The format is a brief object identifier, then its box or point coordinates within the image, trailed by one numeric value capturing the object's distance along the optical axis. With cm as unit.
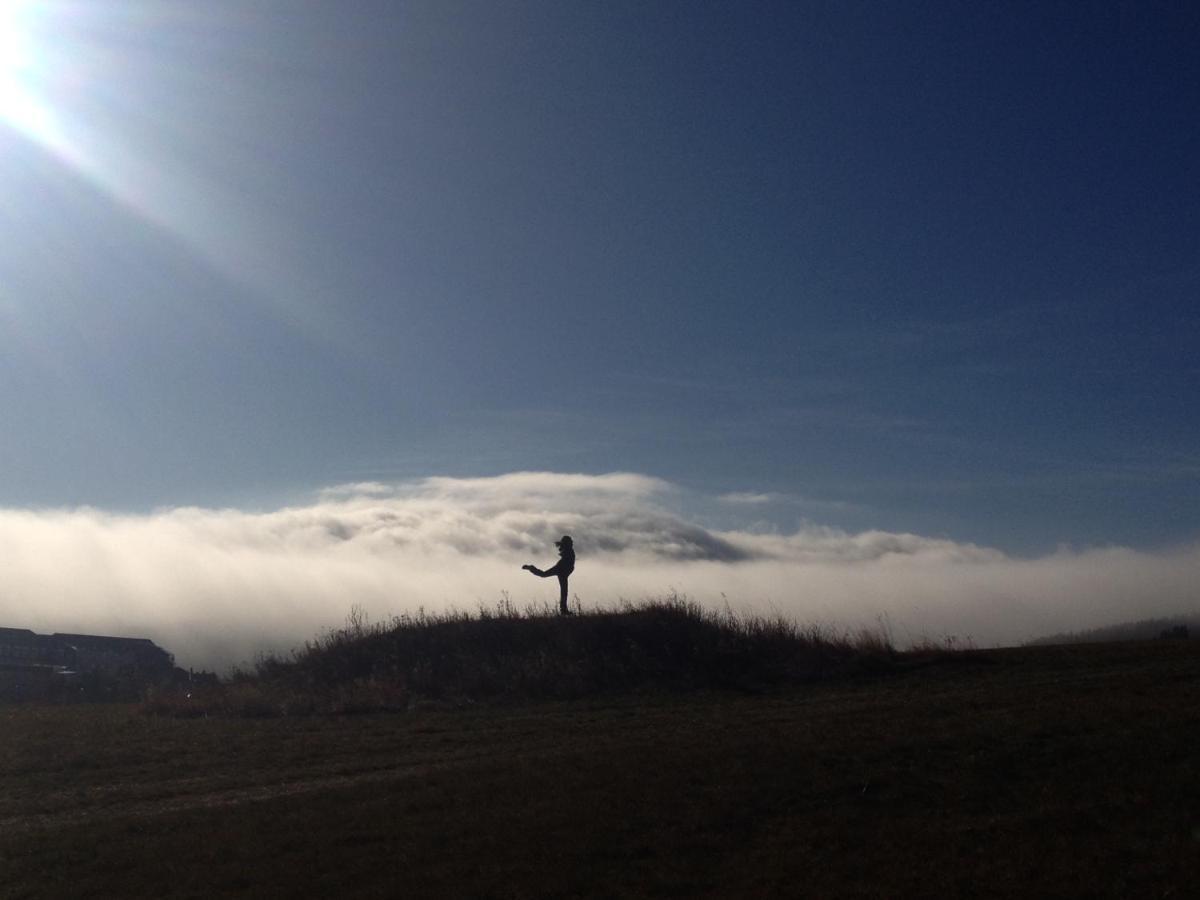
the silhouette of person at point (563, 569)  2600
